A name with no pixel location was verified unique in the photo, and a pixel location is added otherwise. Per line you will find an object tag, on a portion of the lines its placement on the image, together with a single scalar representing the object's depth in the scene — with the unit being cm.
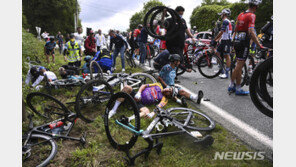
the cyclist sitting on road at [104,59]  649
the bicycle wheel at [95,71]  517
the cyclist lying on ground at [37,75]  554
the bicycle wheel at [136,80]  491
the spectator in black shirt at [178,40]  547
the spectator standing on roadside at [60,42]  1781
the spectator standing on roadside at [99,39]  1148
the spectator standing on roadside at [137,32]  970
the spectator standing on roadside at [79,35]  962
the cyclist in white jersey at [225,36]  561
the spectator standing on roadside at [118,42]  775
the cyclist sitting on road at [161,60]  586
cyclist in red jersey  405
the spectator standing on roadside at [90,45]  825
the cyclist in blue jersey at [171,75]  444
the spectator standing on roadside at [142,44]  829
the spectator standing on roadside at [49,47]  1034
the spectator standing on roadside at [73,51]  752
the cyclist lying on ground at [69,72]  564
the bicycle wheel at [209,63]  611
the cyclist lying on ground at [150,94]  385
